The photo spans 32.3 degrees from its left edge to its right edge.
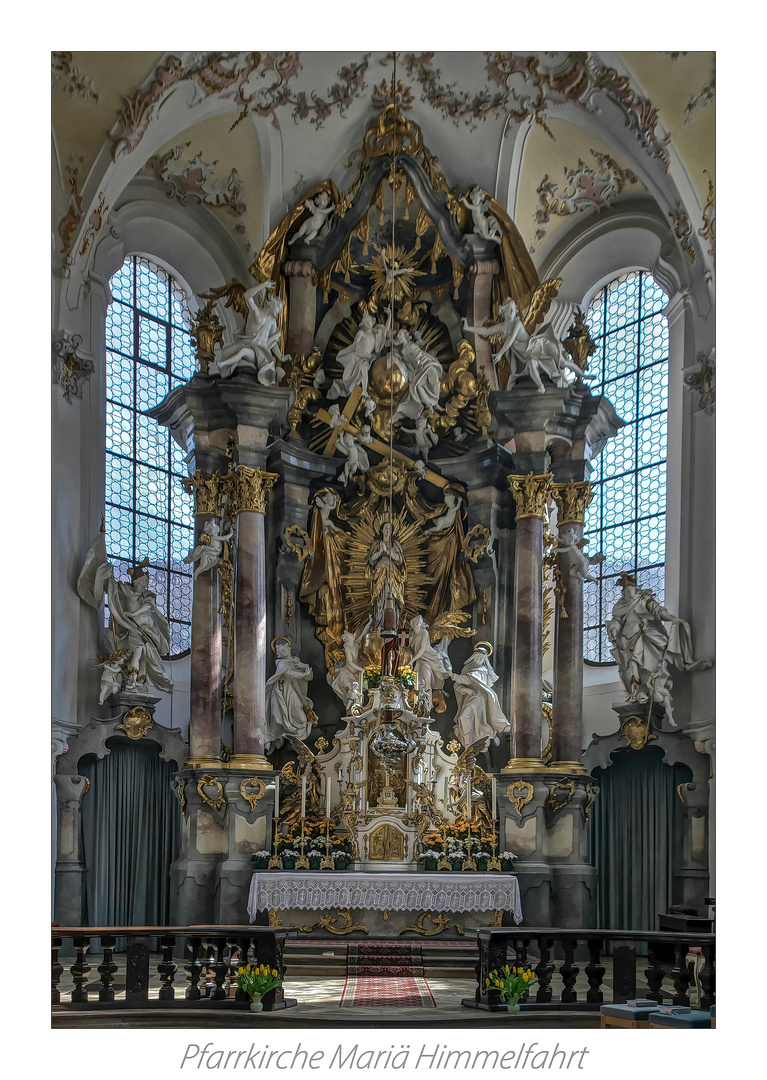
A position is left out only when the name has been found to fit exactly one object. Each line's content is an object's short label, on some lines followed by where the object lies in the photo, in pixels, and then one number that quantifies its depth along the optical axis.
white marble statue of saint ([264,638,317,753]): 16.61
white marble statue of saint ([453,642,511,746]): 16.50
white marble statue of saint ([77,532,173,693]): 15.77
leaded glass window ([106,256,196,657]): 17.64
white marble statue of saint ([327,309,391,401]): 17.72
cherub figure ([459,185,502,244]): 17.53
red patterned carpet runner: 11.42
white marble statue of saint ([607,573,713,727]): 15.46
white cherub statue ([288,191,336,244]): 17.47
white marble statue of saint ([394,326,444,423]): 17.62
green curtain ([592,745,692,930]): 15.64
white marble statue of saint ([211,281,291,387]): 16.64
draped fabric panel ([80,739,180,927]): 15.78
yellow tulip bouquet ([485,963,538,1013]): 10.29
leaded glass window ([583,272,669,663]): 17.66
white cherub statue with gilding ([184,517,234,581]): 16.50
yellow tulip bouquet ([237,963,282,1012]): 10.08
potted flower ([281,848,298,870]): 15.24
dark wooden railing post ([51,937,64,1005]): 9.88
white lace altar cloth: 14.70
